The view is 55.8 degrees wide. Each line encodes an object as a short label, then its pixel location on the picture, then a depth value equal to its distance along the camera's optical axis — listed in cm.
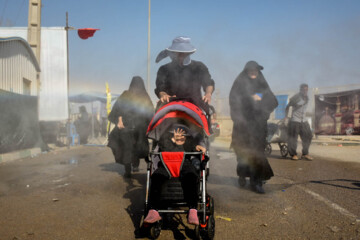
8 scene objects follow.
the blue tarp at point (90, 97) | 2114
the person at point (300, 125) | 957
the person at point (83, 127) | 1894
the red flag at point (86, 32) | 1008
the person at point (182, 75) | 462
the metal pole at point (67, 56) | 1750
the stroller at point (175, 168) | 318
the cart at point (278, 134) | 1032
